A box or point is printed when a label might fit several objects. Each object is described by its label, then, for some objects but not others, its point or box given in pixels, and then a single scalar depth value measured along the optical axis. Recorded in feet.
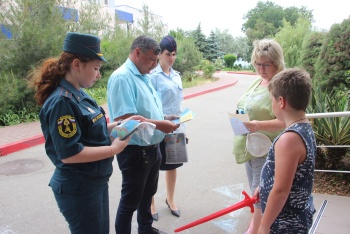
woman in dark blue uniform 5.21
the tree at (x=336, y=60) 16.81
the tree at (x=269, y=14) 215.63
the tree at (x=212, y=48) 112.57
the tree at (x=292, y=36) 40.70
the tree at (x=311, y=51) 22.17
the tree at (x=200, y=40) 110.83
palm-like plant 13.19
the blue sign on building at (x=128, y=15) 105.22
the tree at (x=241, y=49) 160.66
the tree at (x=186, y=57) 63.67
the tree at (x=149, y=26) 60.85
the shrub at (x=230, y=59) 131.03
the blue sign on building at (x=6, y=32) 26.90
